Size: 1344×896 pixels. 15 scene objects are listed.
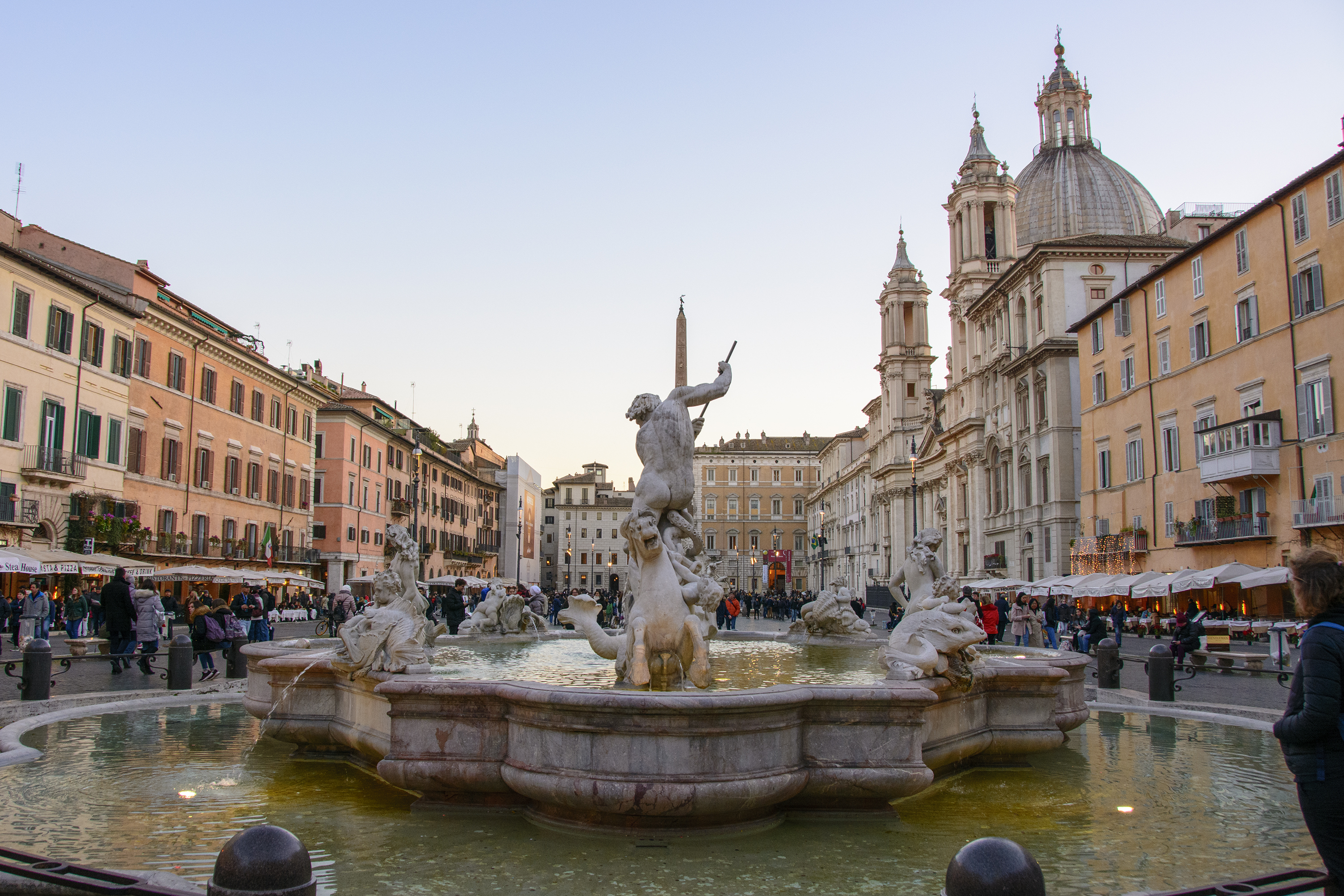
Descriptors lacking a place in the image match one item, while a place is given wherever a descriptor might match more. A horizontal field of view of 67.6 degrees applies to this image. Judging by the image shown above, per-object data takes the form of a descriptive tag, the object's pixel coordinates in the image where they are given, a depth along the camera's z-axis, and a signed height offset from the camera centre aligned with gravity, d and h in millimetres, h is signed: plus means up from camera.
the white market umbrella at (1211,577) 27500 -16
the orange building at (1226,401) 27250 +5661
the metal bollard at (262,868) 3201 -936
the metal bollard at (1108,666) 12398 -1116
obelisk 26016 +6001
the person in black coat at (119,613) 14211 -549
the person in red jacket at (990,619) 16641 -718
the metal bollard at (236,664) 13039 -1158
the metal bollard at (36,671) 10539 -1006
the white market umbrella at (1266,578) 25266 -49
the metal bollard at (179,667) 11680 -1064
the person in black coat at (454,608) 17453 -579
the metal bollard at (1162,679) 11211 -1142
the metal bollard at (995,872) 2928 -867
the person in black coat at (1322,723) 3254 -476
